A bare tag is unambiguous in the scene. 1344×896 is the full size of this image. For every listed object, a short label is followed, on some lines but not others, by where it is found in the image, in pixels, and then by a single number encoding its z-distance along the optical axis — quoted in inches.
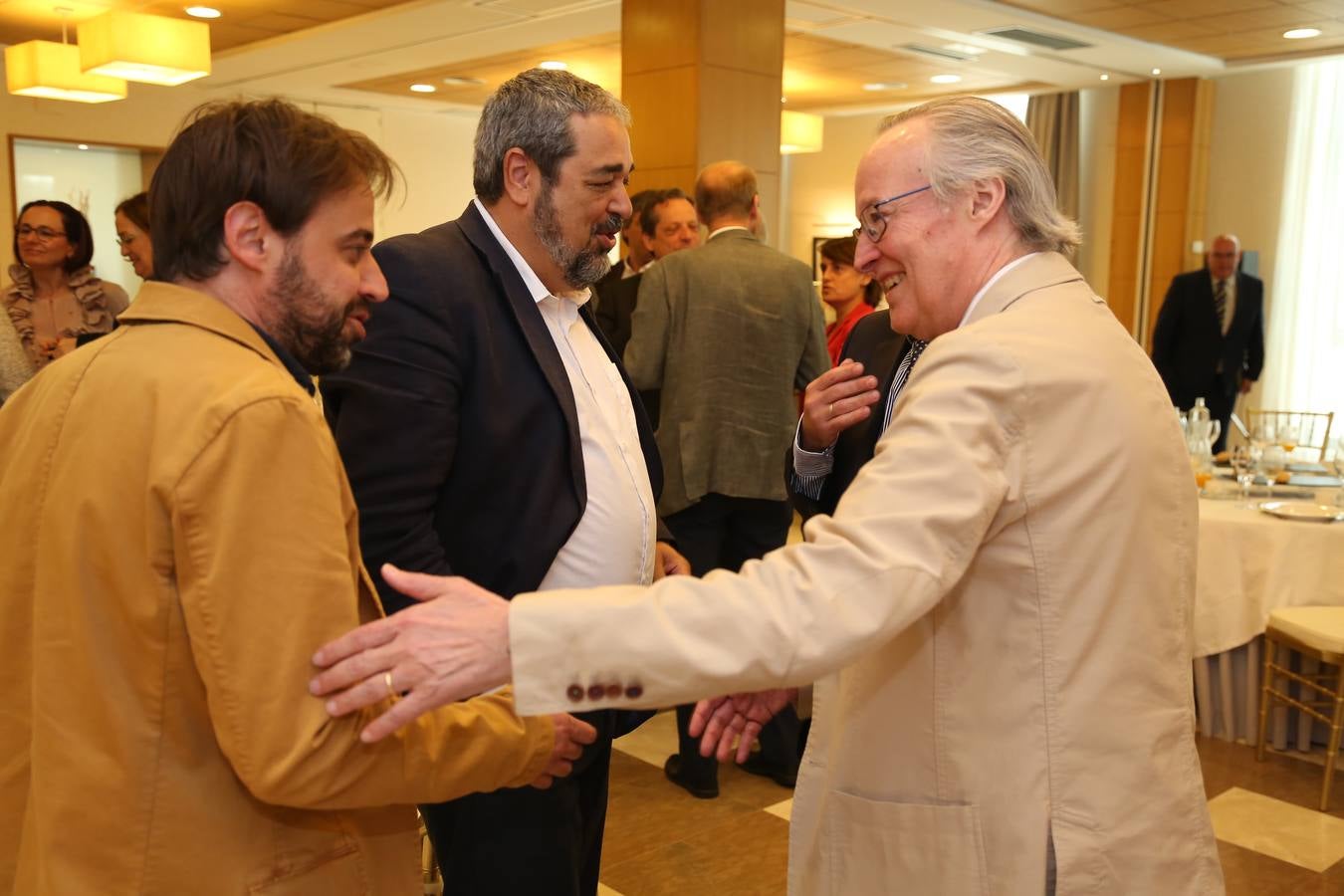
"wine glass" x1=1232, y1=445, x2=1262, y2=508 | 172.6
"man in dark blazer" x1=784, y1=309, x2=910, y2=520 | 80.9
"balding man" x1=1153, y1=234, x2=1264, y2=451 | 328.8
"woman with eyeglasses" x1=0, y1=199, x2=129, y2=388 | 176.2
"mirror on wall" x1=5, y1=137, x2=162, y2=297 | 411.5
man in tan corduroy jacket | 42.3
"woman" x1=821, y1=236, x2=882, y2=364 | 167.5
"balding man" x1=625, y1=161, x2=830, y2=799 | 148.3
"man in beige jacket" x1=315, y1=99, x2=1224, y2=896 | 46.4
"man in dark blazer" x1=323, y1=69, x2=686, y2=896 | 67.1
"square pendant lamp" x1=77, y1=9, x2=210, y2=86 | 276.8
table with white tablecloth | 156.7
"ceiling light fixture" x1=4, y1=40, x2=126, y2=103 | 305.7
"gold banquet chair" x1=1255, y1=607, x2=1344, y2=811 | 144.1
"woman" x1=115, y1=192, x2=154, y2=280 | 155.9
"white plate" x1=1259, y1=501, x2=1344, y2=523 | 157.3
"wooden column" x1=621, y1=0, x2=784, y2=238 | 244.2
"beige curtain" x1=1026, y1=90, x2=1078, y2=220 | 439.8
